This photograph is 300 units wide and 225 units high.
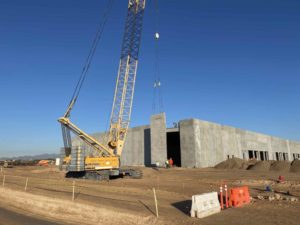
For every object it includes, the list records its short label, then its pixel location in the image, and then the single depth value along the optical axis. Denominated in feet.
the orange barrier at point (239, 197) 51.75
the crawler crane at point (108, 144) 122.52
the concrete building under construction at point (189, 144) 171.22
